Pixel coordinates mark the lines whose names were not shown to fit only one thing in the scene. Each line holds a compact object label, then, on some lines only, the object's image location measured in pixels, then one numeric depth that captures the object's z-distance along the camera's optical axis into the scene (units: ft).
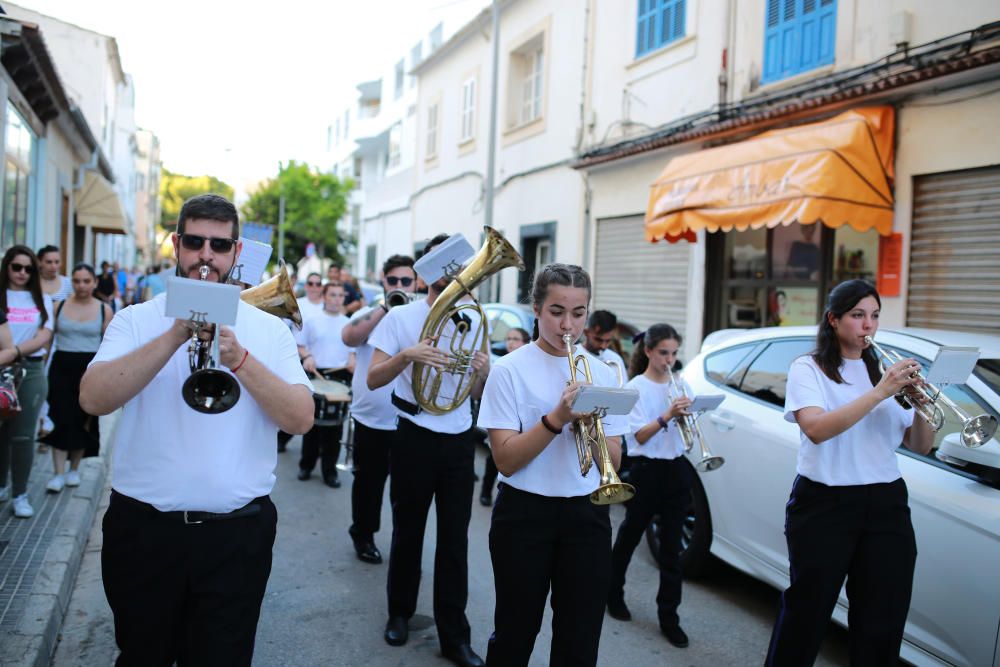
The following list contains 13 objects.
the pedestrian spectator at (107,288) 46.00
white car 10.73
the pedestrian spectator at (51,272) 23.95
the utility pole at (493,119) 49.32
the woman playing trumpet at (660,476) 14.20
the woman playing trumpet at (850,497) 10.17
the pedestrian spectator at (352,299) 30.53
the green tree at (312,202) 120.26
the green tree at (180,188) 248.32
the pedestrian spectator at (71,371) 20.24
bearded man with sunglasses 7.54
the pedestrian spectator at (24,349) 18.17
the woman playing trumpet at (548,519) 9.27
